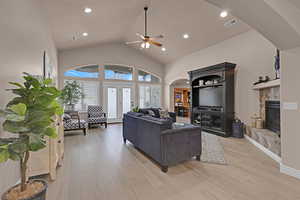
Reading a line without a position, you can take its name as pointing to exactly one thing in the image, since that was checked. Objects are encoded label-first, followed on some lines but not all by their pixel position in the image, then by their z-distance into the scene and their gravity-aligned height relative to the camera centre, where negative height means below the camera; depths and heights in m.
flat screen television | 5.33 +0.14
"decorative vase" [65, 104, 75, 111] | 6.17 -0.30
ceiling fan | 4.23 +1.76
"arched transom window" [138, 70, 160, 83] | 8.56 +1.38
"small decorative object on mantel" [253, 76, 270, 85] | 3.99 +0.57
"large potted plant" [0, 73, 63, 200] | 1.14 -0.21
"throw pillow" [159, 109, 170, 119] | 5.28 -0.49
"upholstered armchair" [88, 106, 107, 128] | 6.24 -0.70
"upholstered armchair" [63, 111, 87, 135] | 5.07 -0.85
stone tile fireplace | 3.21 -0.51
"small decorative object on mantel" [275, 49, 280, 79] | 3.46 +0.81
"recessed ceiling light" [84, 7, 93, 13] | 3.83 +2.43
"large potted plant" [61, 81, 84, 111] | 6.01 +0.22
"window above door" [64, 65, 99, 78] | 6.91 +1.39
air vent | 4.10 +2.26
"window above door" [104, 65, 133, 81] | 7.68 +1.52
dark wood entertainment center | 4.87 +0.06
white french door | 7.74 +0.06
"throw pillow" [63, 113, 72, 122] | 5.31 -0.66
